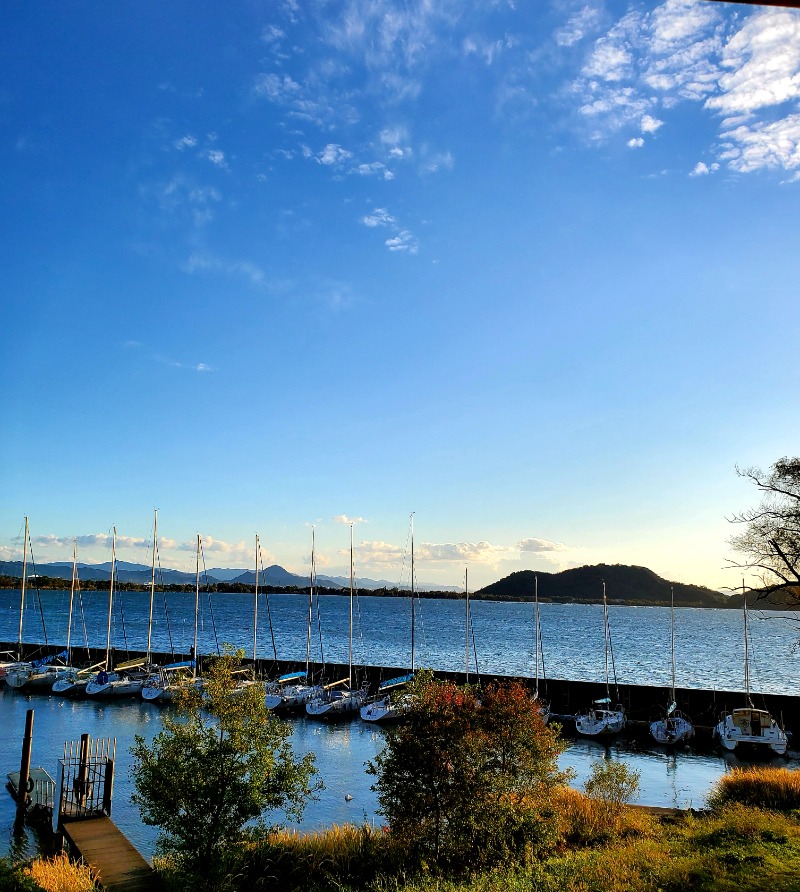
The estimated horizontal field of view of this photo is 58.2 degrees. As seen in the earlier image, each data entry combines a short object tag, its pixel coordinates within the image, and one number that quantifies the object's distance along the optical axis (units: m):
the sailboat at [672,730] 48.59
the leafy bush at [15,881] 14.11
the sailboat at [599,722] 50.81
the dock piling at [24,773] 28.26
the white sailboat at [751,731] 45.62
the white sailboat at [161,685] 60.12
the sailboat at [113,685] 62.16
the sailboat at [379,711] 54.00
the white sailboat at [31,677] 65.00
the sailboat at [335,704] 55.53
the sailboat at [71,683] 63.12
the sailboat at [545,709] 53.66
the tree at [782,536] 22.62
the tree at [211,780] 16.22
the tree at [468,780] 17.62
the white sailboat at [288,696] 56.69
